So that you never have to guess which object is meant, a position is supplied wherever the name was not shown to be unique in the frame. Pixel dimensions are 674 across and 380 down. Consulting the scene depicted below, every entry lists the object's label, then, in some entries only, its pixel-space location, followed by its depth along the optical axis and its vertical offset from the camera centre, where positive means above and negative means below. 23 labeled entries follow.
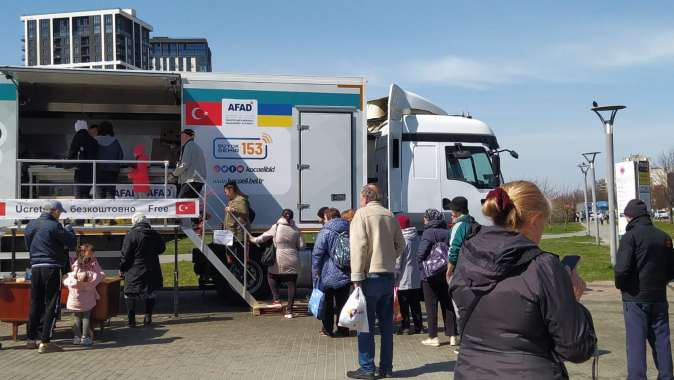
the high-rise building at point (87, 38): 130.88 +34.32
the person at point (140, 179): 10.94 +0.46
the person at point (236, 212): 10.82 -0.11
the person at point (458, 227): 7.69 -0.30
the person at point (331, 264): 8.41 -0.78
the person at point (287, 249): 10.64 -0.72
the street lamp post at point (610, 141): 16.08 +1.41
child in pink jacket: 8.56 -1.05
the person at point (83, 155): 10.88 +0.86
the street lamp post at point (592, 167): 27.42 +1.31
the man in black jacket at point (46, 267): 8.30 -0.74
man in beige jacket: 6.81 -0.73
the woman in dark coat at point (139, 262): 9.84 -0.82
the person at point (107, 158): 11.08 +0.83
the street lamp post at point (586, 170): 33.13 +1.49
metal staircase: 10.65 -0.66
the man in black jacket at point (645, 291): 6.12 -0.85
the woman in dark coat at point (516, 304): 2.55 -0.41
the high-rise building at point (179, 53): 118.06 +28.40
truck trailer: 11.16 +1.17
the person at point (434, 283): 8.42 -1.03
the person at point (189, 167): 10.42 +0.62
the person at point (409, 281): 9.04 -1.06
